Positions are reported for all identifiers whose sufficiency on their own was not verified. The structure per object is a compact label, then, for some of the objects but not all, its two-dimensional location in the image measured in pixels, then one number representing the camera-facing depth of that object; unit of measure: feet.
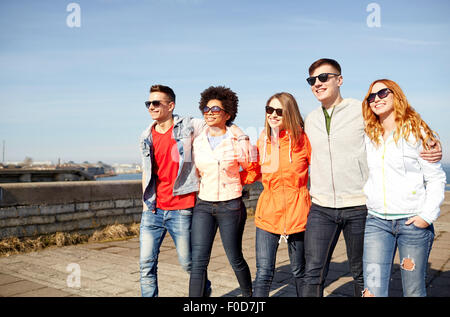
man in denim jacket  12.16
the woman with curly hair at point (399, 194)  8.50
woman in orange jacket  10.67
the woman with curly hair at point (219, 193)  11.59
